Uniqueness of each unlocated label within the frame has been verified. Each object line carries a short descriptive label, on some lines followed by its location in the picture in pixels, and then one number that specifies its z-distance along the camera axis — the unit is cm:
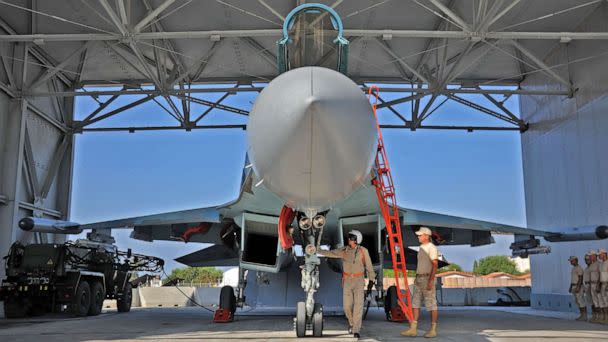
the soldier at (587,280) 969
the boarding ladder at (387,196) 634
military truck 1062
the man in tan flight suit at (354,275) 611
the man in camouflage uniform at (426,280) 612
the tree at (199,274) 5764
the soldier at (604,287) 911
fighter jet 387
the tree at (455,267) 7032
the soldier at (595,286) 932
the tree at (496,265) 7124
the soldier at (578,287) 995
